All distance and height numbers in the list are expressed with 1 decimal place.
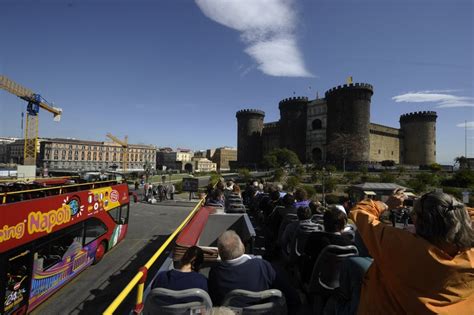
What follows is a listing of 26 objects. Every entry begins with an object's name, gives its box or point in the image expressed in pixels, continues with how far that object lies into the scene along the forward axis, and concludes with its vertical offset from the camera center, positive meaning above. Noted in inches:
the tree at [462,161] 1980.2 +46.7
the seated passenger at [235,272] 94.3 -41.7
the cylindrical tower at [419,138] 2385.6 +270.7
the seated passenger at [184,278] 90.0 -42.5
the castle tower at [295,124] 2367.1 +358.9
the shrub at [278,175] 1472.7 -72.1
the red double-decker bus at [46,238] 180.9 -71.1
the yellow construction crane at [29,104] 2116.5 +486.2
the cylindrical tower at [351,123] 1946.4 +322.4
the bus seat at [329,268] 117.3 -48.6
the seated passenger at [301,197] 233.5 -32.0
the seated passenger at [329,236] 126.6 -36.2
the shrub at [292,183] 1186.3 -97.1
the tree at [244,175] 1581.2 -84.4
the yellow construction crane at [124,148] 4778.8 +201.9
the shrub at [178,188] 1172.4 -130.4
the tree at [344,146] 1952.5 +139.7
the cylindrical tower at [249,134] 2706.7 +290.6
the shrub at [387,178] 1158.7 -59.2
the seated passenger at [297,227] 164.2 -41.7
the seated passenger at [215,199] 315.2 -48.2
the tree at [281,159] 1982.9 +28.1
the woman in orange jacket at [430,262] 59.0 -22.6
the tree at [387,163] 1972.2 +16.5
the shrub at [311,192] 1021.2 -115.1
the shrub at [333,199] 952.9 -131.7
